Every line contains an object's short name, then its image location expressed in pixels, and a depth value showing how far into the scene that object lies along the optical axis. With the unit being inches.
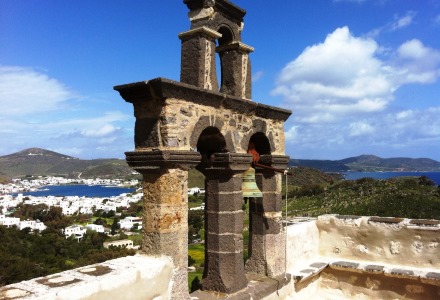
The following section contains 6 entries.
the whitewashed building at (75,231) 2088.8
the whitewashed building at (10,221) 2260.1
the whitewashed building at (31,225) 2194.5
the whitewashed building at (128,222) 2475.4
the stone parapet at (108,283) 109.6
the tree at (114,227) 2323.6
